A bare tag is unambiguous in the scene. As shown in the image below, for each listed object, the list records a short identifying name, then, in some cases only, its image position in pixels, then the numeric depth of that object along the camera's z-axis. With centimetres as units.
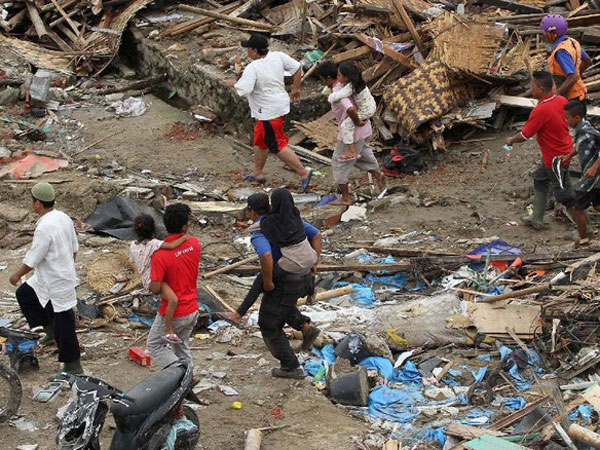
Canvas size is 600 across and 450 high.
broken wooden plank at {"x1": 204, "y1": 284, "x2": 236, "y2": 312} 1627
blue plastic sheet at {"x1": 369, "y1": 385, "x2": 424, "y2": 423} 1292
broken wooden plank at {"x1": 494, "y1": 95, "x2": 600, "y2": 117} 2369
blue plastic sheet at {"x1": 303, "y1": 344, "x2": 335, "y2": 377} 1441
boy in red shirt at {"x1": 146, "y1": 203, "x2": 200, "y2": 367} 1214
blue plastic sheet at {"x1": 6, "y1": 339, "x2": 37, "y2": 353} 1363
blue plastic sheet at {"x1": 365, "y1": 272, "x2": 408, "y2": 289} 1766
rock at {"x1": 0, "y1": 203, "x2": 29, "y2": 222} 1950
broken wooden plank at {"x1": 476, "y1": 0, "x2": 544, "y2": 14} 2589
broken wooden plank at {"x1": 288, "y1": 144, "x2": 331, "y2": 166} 2437
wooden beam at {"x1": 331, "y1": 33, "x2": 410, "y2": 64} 2497
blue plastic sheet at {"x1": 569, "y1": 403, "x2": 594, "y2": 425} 1177
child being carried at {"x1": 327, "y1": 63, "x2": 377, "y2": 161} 1965
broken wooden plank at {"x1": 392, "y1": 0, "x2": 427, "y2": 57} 2462
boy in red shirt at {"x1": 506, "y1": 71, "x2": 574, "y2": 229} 1781
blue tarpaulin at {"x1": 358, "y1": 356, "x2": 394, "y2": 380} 1413
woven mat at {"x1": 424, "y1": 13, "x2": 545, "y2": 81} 2373
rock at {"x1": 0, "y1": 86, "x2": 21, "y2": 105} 2785
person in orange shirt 1969
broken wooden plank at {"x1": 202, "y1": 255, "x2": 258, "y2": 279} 1750
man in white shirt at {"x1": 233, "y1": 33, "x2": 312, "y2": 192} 2113
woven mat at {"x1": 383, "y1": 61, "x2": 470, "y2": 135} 2314
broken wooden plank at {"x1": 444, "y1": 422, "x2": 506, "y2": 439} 1140
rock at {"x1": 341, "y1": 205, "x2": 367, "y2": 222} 2084
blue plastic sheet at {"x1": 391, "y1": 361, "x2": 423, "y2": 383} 1409
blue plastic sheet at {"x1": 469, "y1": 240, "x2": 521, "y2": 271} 1764
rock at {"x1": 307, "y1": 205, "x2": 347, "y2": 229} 2073
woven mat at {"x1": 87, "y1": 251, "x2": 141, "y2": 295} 1661
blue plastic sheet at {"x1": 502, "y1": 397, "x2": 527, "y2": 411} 1271
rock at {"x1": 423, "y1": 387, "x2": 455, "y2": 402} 1336
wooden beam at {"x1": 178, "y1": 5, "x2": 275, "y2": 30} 2927
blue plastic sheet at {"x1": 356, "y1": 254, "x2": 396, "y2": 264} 1833
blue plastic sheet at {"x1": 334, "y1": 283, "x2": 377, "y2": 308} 1685
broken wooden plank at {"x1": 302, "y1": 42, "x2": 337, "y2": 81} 2601
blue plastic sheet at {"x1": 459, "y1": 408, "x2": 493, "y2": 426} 1234
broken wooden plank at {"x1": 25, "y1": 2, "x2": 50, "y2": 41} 3110
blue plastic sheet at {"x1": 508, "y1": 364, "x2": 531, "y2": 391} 1335
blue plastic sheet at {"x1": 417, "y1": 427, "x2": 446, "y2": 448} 1191
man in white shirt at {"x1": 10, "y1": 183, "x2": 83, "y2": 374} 1240
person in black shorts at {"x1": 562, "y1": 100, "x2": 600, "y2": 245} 1711
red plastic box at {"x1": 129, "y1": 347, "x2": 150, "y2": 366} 1416
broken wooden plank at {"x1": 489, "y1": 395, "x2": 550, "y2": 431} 1179
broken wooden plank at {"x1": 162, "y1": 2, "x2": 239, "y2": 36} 2994
